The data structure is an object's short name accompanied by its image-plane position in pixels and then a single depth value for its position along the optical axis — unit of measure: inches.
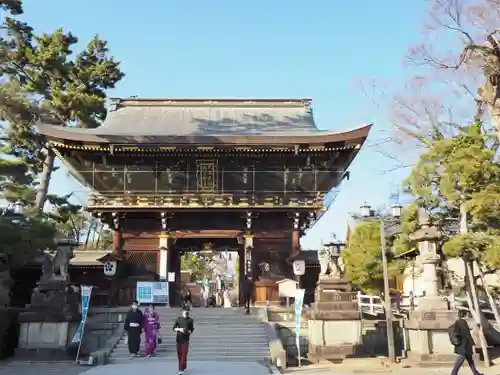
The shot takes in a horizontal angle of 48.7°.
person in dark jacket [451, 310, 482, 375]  459.8
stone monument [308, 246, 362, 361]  714.8
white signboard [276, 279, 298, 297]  991.0
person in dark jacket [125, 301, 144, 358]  642.2
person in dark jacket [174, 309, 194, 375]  509.0
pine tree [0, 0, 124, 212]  1092.5
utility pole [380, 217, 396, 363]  657.4
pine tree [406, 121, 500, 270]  576.4
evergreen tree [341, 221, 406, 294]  901.2
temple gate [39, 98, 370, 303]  1045.2
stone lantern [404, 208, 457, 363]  605.3
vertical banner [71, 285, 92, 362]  668.1
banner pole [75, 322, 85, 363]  664.1
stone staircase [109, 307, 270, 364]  670.5
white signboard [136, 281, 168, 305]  940.7
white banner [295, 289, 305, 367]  676.7
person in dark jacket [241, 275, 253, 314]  901.2
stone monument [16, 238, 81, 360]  684.7
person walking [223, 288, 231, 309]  1218.0
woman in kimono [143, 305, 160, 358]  660.1
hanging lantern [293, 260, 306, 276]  1019.4
